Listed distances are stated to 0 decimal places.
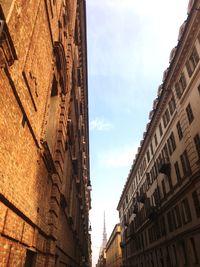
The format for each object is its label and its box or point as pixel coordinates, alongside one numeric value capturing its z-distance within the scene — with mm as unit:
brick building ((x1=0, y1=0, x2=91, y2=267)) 4223
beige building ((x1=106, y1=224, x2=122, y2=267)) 68875
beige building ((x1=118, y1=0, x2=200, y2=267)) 19844
